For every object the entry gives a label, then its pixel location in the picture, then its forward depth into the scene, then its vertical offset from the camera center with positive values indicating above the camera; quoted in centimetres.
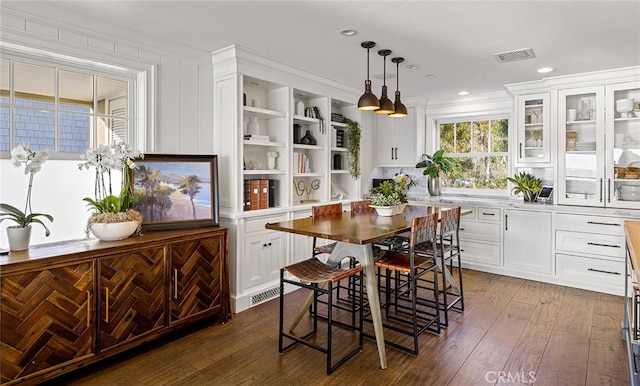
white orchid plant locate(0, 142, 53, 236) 234 +15
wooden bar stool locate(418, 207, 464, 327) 325 -63
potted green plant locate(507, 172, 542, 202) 489 -1
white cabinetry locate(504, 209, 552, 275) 451 -68
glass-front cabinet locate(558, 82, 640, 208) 418 +44
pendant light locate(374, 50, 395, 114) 340 +73
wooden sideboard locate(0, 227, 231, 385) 217 -74
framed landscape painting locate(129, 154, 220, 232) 312 -4
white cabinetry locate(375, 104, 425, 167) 588 +74
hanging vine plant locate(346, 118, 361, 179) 513 +53
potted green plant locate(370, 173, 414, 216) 349 -14
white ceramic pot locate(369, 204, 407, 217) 346 -23
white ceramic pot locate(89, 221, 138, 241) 269 -32
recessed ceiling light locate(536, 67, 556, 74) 409 +125
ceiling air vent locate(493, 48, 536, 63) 351 +124
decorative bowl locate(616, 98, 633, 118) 416 +86
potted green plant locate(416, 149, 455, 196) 562 +26
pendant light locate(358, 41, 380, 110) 324 +72
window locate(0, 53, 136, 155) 262 +62
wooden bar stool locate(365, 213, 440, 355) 280 -91
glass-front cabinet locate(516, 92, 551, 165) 471 +70
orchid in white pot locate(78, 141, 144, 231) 273 +4
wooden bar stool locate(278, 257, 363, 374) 252 -64
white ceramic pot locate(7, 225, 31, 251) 235 -32
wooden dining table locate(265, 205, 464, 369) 251 -33
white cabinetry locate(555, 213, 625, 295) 406 -74
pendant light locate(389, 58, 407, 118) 366 +74
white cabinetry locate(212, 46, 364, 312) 364 +39
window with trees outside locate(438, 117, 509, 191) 557 +51
